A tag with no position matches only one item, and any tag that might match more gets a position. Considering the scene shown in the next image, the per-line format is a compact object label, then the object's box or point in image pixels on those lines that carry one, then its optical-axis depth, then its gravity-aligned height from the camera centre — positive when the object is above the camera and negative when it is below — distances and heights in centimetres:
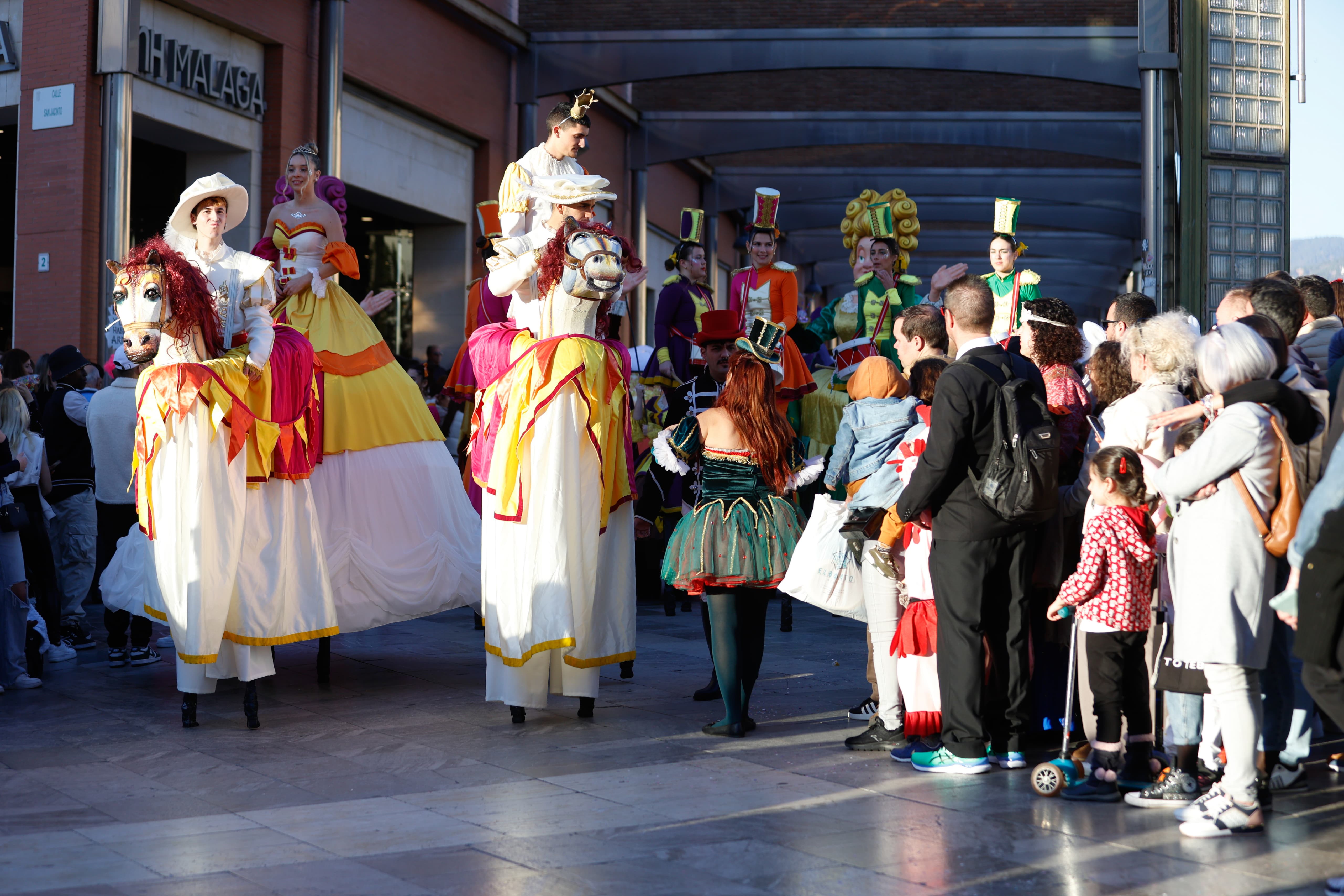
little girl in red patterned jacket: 482 -46
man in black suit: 498 -32
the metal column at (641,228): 2214 +396
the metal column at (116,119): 1202 +306
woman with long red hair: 561 -19
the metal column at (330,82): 1470 +414
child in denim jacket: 555 +21
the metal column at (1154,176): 1301 +293
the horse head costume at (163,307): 560 +66
